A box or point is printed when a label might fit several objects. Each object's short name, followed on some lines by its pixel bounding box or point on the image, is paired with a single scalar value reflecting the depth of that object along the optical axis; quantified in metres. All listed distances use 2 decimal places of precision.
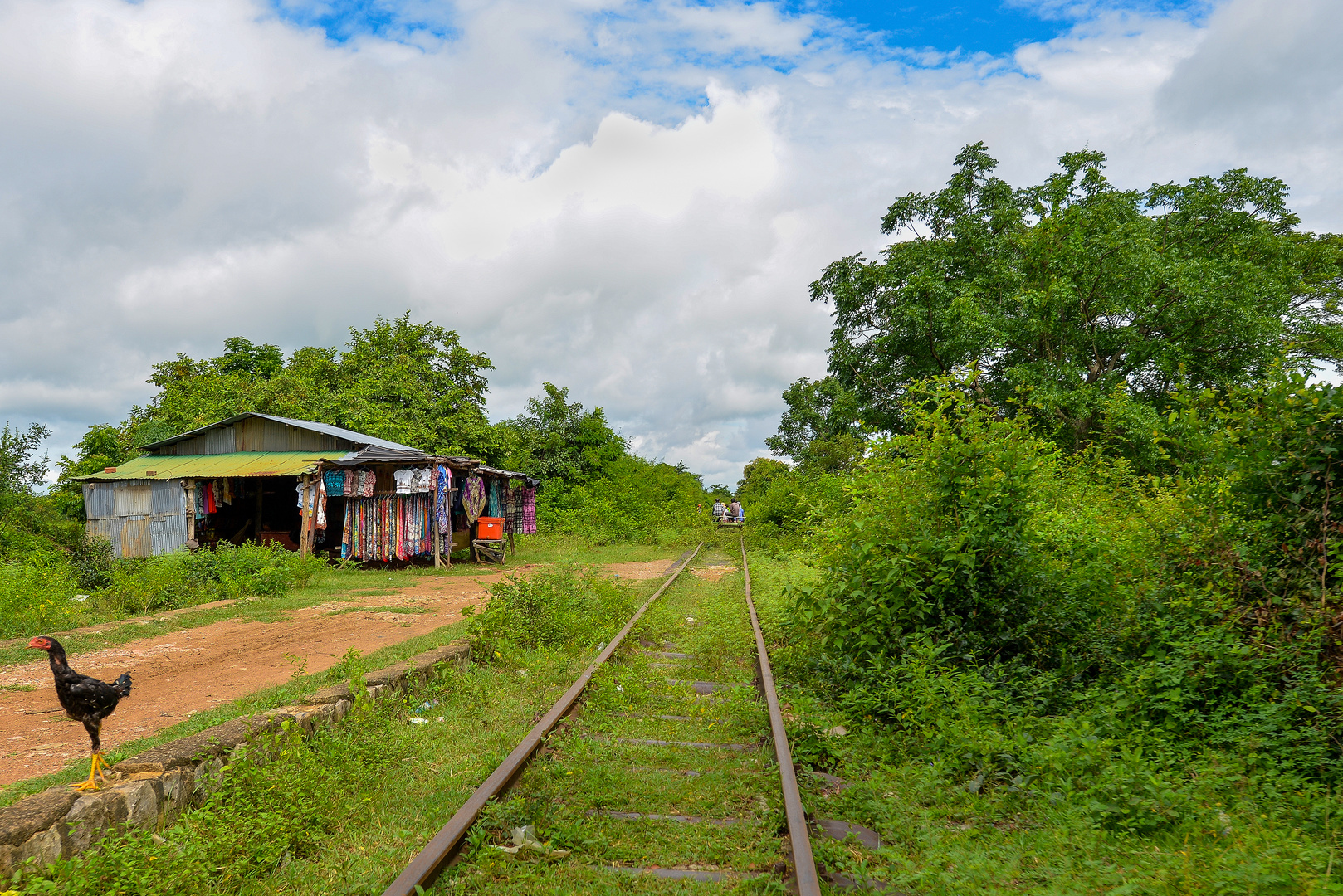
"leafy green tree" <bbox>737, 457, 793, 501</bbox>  55.87
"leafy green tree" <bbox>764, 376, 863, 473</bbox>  22.64
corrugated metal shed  20.73
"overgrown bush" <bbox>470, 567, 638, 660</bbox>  8.06
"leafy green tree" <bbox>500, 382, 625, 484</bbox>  33.12
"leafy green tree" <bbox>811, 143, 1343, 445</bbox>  18.31
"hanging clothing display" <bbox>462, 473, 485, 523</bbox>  19.25
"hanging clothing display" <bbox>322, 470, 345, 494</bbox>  17.53
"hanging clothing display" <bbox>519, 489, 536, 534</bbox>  24.62
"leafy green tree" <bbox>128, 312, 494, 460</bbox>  28.05
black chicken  4.02
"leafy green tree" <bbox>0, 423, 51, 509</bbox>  18.23
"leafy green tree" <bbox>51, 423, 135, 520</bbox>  24.52
